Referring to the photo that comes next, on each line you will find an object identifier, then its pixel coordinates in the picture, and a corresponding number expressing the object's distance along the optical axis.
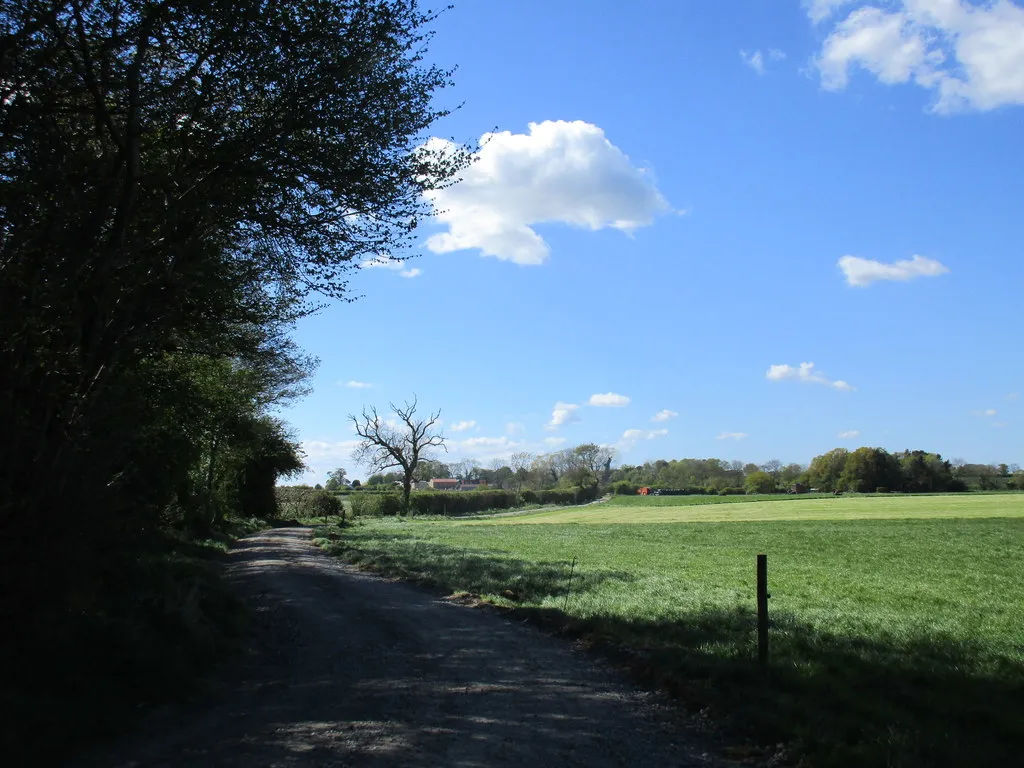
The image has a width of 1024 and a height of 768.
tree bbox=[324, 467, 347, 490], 119.93
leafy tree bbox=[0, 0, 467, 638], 6.16
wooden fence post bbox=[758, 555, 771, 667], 7.81
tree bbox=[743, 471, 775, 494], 117.81
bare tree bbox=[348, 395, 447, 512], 77.50
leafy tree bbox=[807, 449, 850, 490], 110.75
